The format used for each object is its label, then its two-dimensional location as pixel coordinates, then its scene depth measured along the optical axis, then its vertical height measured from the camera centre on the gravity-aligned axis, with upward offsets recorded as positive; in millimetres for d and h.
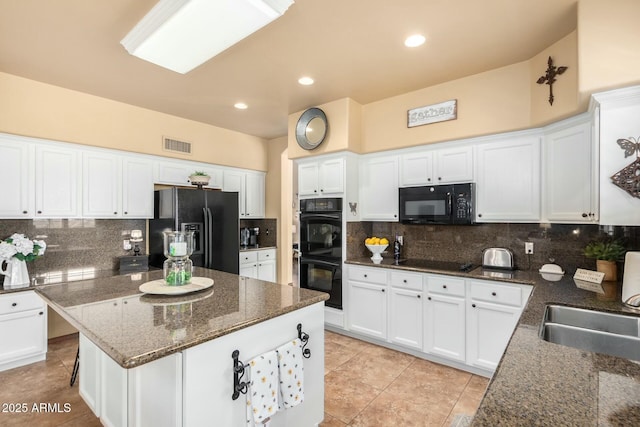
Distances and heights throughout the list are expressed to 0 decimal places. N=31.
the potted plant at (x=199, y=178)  4160 +459
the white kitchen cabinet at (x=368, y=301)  3309 -955
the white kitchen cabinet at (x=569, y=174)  2354 +314
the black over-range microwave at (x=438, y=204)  3023 +90
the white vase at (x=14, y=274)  2906 -575
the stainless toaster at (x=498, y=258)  2961 -431
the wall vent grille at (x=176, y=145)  4098 +897
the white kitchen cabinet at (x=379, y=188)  3566 +289
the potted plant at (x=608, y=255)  2334 -316
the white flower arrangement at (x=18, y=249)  2811 -325
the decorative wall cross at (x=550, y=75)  2447 +1083
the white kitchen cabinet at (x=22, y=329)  2789 -1063
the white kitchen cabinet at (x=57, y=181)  3154 +324
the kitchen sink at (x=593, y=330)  1495 -597
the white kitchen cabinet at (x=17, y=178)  2959 +331
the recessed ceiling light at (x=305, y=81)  3046 +1298
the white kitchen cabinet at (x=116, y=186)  3459 +310
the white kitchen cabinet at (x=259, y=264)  4723 -795
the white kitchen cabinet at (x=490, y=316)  2536 -860
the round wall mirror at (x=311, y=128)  3705 +1023
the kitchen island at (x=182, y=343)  1267 -573
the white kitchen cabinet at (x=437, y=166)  3104 +484
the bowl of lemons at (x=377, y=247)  3518 -377
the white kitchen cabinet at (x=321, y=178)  3664 +429
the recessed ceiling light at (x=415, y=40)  2350 +1311
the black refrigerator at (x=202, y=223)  3662 -124
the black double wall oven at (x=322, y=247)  3672 -406
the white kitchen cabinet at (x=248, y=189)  4910 +383
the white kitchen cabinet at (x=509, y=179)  2748 +309
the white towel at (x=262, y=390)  1456 -831
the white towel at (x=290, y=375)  1592 -832
